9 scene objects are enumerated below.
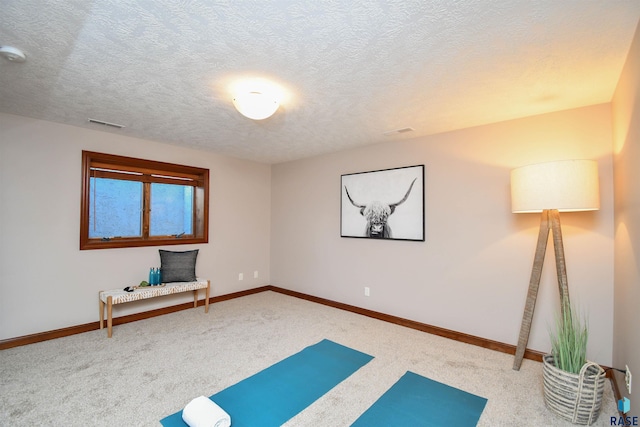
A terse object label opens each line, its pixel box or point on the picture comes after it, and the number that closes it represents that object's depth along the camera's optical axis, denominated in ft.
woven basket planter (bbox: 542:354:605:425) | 6.09
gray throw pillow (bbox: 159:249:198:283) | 12.80
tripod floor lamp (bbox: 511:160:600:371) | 7.14
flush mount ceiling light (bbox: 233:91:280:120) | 7.57
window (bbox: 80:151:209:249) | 11.66
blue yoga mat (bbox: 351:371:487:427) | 6.25
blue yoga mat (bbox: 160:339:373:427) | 6.33
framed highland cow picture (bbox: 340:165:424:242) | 11.75
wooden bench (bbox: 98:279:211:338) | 10.47
